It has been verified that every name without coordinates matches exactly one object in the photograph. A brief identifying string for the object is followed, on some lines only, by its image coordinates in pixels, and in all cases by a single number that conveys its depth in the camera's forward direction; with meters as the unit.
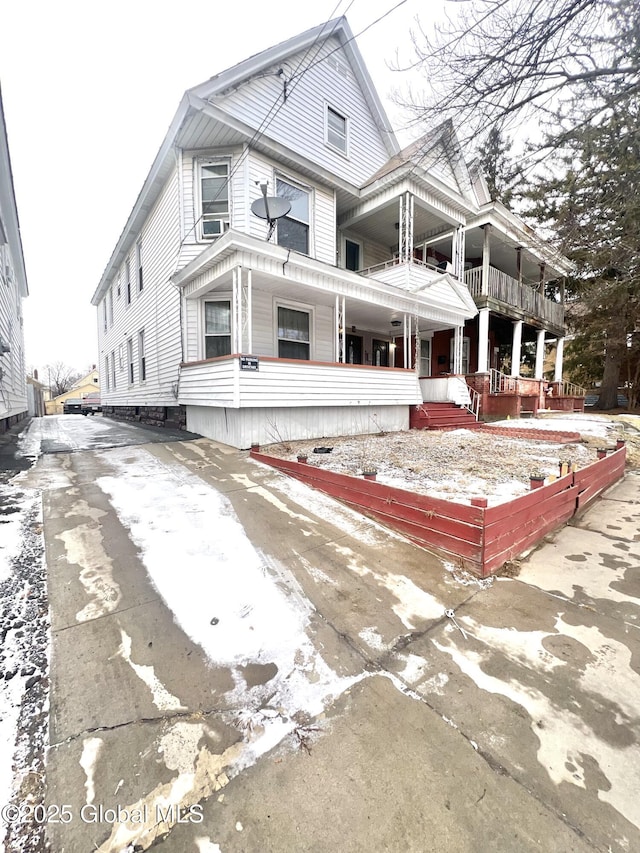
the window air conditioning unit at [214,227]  8.74
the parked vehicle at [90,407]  26.10
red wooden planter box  2.97
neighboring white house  8.19
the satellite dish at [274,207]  7.37
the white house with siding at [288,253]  7.36
